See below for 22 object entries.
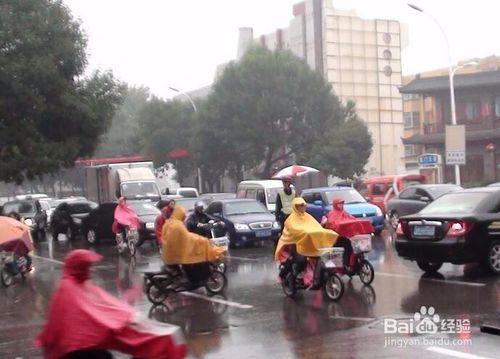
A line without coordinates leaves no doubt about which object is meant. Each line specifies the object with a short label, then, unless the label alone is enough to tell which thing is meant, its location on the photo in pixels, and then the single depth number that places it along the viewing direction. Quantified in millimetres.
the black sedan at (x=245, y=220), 22281
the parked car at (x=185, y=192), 37062
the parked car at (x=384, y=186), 29984
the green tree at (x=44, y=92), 28016
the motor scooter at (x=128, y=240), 21906
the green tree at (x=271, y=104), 47156
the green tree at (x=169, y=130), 55031
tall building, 64062
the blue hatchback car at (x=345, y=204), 23703
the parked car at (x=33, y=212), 32125
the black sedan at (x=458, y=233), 13008
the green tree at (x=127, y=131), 69188
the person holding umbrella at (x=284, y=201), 18359
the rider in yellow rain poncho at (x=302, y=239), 11852
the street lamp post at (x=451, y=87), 30844
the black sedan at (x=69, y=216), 29916
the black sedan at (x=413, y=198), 24602
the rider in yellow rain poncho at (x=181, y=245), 12281
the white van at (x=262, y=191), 27797
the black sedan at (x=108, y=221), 24734
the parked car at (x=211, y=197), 29089
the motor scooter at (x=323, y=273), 11742
